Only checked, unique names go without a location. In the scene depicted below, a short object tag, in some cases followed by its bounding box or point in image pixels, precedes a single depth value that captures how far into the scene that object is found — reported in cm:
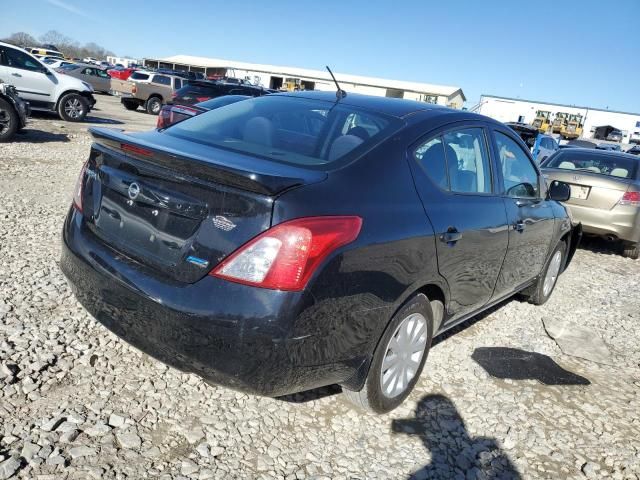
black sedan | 204
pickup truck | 2294
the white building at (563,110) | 6338
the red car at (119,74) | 3072
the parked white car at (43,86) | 1204
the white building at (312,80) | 6284
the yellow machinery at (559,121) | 5334
